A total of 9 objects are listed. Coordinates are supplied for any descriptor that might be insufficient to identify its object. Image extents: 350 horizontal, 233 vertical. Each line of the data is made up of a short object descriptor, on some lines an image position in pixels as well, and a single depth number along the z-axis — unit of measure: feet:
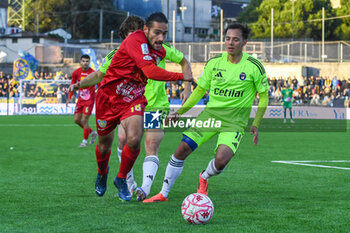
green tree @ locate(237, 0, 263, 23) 250.98
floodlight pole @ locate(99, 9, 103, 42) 241.14
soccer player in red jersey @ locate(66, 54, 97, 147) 50.60
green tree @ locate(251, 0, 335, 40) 217.36
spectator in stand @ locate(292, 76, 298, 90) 130.10
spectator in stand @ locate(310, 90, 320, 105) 118.73
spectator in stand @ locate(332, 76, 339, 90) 120.26
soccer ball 19.03
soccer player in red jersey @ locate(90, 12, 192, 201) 22.03
